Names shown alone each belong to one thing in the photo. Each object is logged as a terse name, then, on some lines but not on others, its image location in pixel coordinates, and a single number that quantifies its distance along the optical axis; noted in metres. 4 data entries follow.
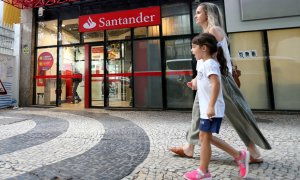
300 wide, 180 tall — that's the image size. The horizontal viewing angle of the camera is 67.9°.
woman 2.24
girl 1.77
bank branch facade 6.75
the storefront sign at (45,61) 9.00
